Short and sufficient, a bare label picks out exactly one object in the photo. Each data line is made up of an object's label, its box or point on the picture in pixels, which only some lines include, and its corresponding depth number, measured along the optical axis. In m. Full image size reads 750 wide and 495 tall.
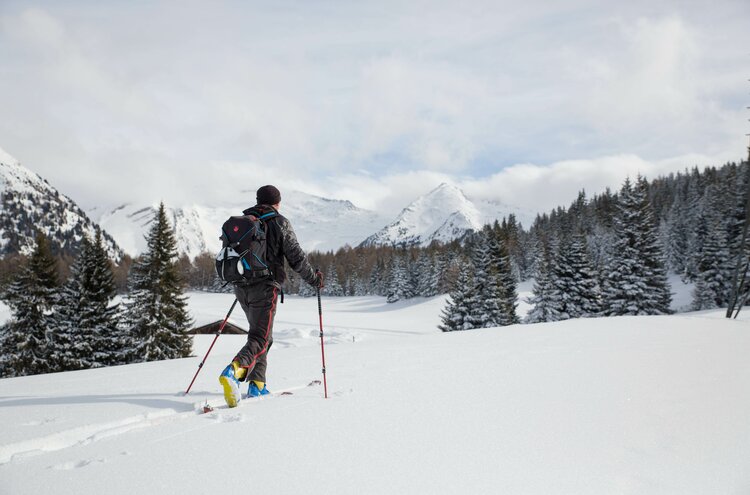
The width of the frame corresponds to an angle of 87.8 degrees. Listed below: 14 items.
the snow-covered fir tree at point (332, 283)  104.94
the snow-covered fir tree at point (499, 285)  30.00
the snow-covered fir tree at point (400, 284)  76.06
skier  4.20
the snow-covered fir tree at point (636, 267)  26.20
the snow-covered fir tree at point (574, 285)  28.67
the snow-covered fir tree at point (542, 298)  29.20
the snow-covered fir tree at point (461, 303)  30.69
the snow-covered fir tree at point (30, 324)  20.97
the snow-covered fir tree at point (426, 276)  70.74
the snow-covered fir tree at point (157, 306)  22.03
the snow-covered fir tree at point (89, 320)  21.19
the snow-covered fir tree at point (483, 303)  29.77
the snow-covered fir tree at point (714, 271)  32.34
